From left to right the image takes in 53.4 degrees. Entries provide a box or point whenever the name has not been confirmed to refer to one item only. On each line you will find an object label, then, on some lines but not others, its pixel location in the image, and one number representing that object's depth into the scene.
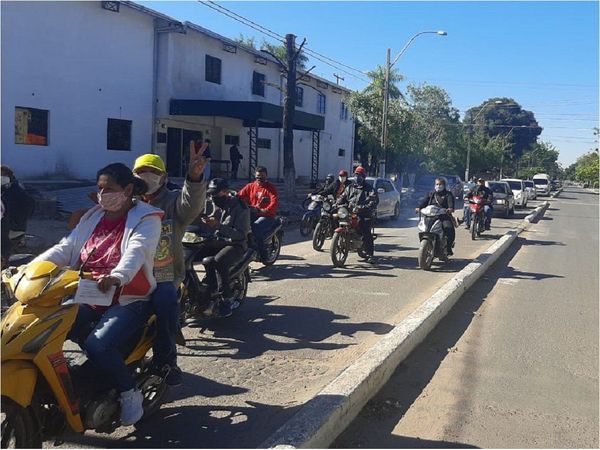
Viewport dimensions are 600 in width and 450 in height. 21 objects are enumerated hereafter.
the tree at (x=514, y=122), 105.75
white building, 17.70
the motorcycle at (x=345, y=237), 10.38
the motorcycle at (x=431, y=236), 10.60
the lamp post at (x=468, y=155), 50.71
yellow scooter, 2.83
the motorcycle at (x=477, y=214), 16.50
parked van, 57.69
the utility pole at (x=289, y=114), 20.36
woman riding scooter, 3.25
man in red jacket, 9.55
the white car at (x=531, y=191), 43.31
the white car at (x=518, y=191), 32.67
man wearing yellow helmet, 3.65
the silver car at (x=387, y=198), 19.36
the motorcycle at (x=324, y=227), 12.24
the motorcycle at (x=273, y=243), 9.62
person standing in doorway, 26.14
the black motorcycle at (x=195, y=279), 5.85
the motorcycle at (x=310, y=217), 14.62
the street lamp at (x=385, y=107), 29.20
